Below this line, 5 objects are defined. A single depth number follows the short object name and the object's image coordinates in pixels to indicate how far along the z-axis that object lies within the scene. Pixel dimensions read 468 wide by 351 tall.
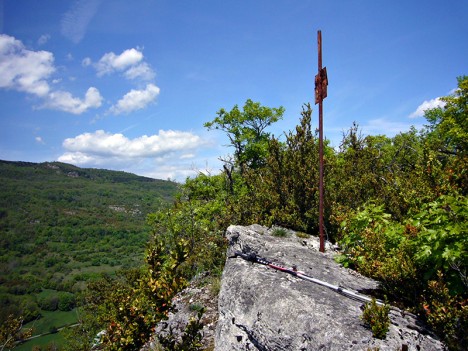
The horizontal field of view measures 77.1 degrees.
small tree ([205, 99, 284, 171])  29.31
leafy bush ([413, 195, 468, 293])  4.23
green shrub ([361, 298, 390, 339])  4.21
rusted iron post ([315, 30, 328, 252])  8.02
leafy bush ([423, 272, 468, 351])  3.94
